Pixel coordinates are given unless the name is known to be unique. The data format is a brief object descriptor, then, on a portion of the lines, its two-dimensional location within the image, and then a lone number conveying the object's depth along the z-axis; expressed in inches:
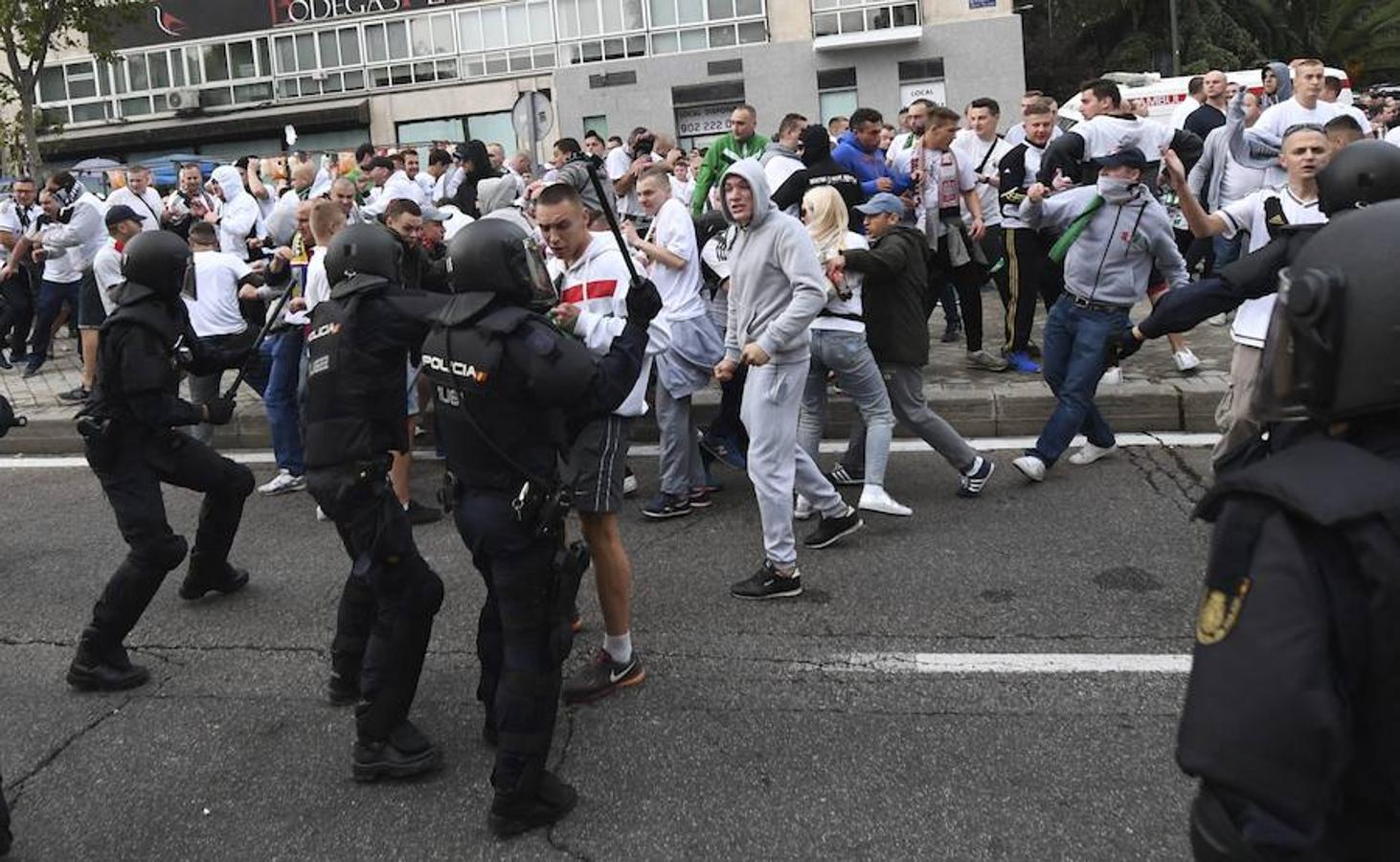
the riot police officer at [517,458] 133.0
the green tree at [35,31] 1003.3
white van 585.9
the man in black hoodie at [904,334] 246.5
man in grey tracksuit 199.5
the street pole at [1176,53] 1205.6
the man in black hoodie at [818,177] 308.2
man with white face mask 249.9
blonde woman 231.1
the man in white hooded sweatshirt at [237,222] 404.2
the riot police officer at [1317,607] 62.4
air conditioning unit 1485.0
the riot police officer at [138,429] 184.7
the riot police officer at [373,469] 153.0
